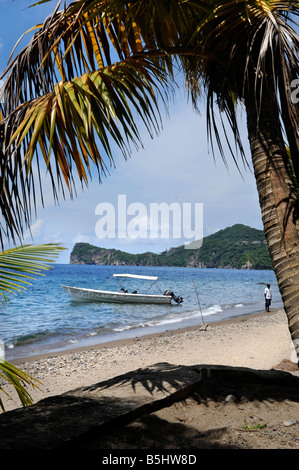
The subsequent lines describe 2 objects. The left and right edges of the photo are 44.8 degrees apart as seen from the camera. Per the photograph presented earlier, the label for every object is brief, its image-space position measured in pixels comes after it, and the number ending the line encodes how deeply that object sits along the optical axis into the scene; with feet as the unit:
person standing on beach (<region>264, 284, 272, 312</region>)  71.81
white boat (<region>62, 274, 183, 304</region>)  91.25
